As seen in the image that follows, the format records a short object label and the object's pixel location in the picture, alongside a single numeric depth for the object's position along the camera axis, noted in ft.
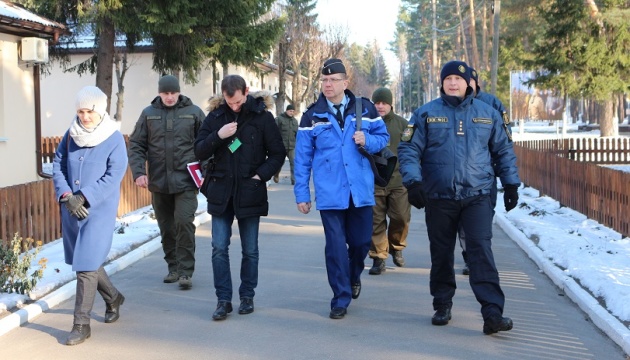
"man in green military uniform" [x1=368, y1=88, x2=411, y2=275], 30.37
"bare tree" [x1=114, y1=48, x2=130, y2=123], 94.40
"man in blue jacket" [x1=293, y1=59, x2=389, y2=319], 22.88
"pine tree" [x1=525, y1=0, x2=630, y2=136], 111.45
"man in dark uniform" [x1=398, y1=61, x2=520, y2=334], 20.77
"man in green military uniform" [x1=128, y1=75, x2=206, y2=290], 27.37
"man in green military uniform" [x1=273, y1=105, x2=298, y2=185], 65.72
